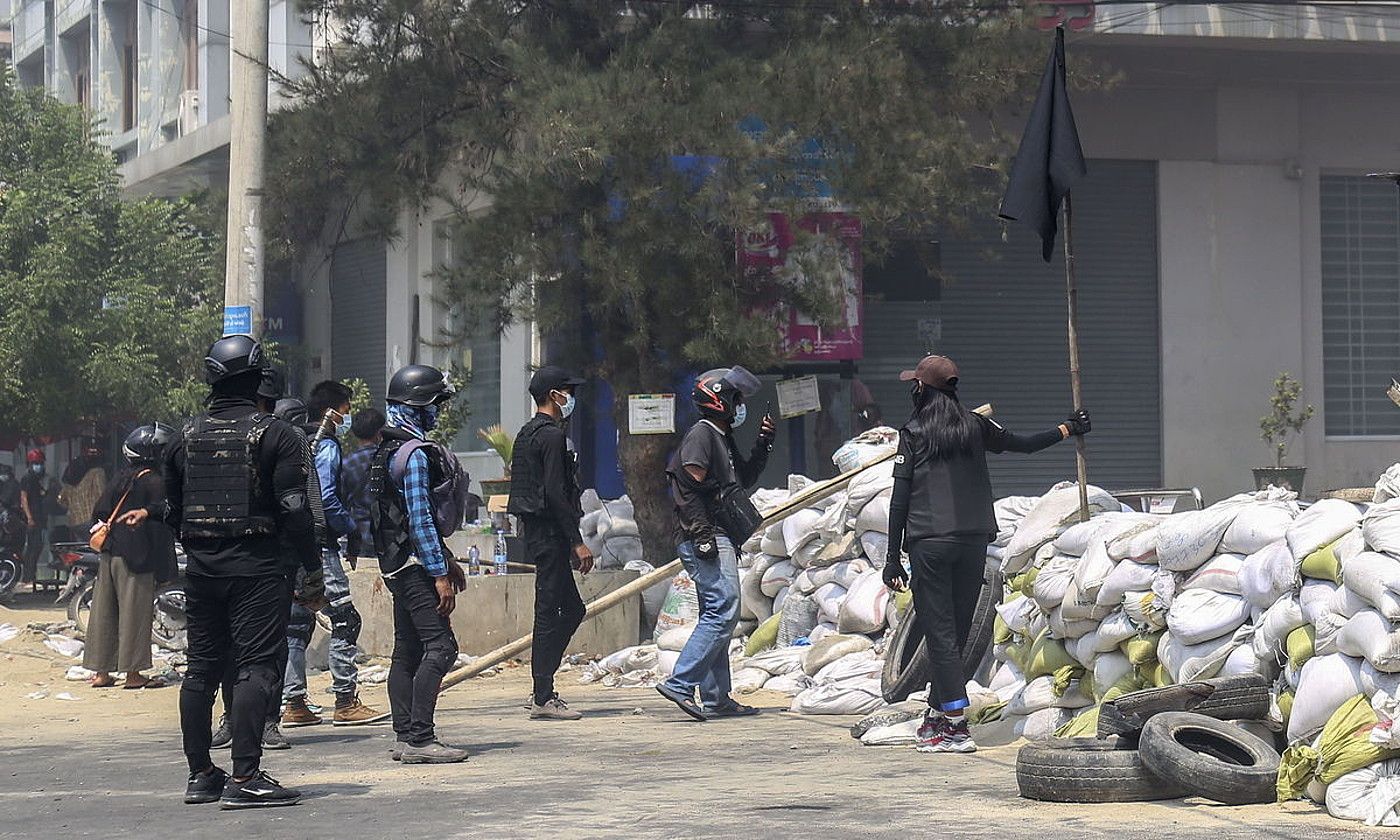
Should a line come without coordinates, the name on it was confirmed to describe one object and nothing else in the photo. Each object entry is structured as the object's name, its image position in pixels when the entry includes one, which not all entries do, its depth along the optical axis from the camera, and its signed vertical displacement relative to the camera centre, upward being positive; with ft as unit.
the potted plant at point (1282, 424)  134.62 +3.14
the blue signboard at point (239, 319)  98.63 +5.16
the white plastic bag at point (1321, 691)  44.50 -2.13
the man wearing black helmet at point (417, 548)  55.83 -0.46
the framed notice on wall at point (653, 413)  102.47 +2.75
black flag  62.34 +5.81
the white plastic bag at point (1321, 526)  47.14 -0.20
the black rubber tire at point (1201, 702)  47.32 -2.39
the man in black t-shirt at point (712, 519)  65.92 -0.09
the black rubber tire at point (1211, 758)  44.27 -2.94
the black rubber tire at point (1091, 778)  45.93 -3.23
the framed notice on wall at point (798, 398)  107.45 +3.31
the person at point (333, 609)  64.69 -1.60
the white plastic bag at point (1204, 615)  50.19 -1.39
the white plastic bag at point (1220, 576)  50.72 -0.87
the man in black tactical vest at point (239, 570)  47.83 -0.66
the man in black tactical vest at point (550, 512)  66.03 +0.07
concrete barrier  91.30 -2.53
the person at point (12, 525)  140.77 -0.23
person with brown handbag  87.56 -1.41
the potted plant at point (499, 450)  114.62 +2.04
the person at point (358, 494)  65.05 +0.40
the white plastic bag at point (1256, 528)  50.42 -0.22
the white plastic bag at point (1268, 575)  48.49 -0.83
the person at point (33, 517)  146.82 +0.06
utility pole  99.14 +8.93
